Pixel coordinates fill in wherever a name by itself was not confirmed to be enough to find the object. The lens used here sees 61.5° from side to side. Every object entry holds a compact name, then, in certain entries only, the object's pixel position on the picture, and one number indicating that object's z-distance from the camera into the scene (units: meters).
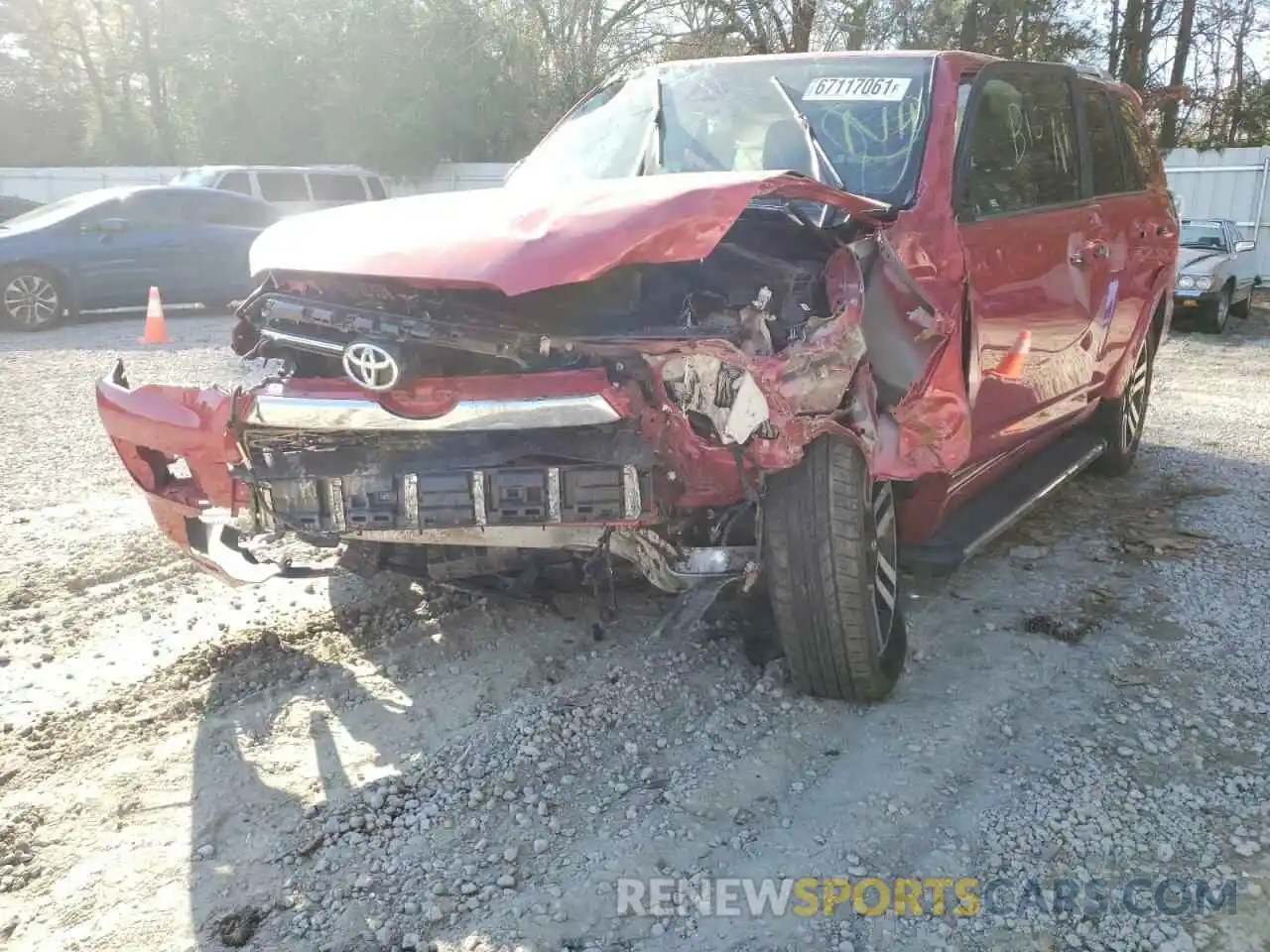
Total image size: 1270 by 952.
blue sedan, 11.53
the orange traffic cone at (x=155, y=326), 10.66
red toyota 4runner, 2.71
